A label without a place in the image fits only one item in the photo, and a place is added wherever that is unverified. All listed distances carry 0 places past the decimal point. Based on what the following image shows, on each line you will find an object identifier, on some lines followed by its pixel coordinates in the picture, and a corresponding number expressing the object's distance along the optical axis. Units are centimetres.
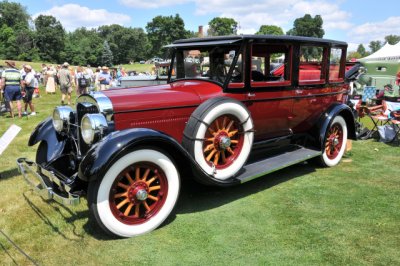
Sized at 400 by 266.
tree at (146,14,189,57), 9100
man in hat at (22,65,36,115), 999
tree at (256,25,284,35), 8937
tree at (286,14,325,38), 9594
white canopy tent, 1877
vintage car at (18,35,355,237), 301
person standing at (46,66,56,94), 1713
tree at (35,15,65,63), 6869
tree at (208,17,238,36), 8850
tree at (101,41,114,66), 7006
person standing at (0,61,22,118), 943
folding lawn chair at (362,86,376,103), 1236
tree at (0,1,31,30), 9062
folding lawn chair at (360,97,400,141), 653
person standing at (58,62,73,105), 1262
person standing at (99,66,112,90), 1286
